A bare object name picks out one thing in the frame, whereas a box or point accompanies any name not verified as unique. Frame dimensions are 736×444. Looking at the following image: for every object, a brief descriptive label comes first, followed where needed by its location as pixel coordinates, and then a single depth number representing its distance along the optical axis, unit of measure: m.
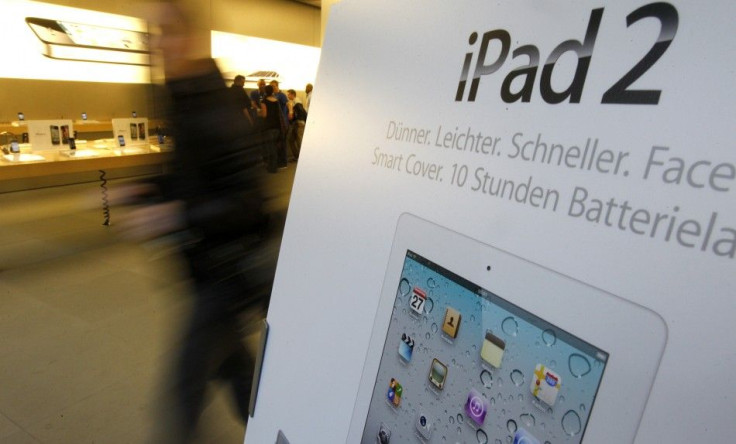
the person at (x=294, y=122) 8.80
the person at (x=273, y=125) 7.34
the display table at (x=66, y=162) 4.16
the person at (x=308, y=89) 8.35
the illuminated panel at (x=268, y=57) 8.49
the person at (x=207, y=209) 1.63
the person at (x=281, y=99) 7.59
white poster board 0.36
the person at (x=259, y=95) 7.97
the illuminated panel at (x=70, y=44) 5.82
